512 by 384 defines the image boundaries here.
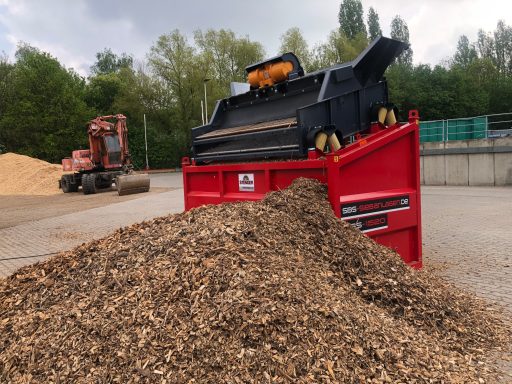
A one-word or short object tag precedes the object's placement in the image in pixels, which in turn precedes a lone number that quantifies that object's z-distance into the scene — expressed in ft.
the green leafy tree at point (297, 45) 140.77
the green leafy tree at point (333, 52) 141.08
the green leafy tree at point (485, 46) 203.10
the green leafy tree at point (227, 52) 146.20
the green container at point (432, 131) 70.90
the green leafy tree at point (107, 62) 257.96
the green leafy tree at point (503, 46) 195.93
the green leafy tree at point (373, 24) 180.04
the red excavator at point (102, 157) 71.05
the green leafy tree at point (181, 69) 140.97
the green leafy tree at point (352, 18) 177.68
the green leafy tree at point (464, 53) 213.87
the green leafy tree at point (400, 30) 201.42
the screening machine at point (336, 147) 14.46
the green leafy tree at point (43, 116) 130.62
